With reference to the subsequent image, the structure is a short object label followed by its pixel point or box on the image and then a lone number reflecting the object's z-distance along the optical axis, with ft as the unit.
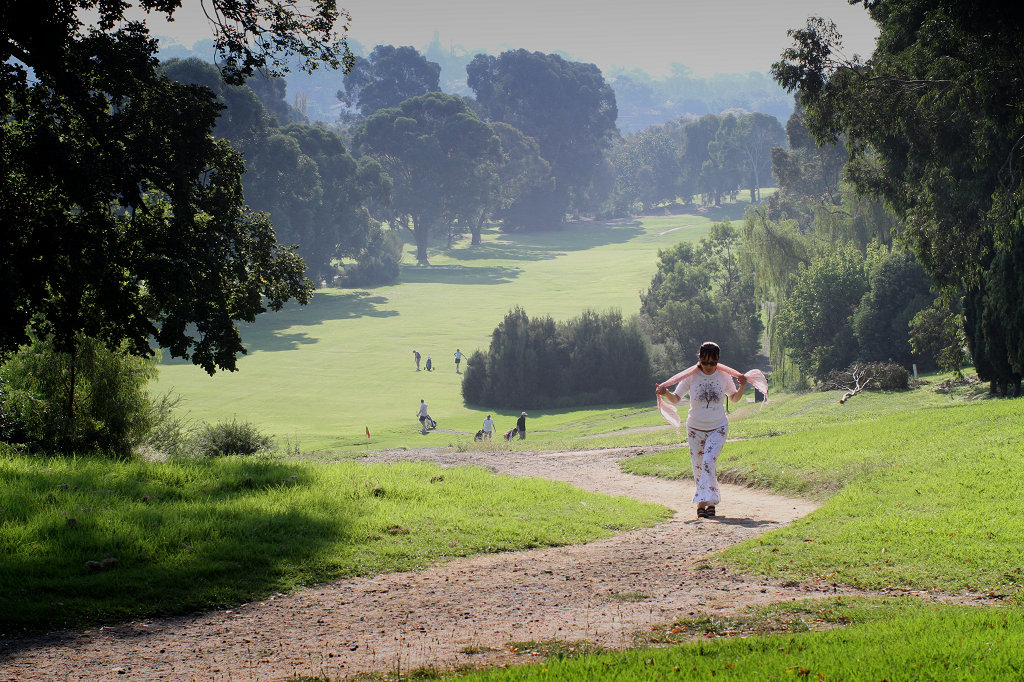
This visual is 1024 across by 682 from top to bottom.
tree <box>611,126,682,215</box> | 581.12
